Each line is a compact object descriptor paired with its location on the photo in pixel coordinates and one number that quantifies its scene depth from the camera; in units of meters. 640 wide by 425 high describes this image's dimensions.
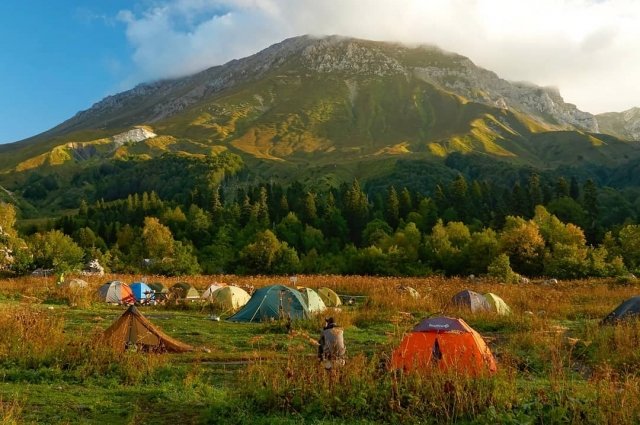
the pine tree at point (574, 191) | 114.00
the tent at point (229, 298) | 30.16
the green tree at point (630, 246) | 67.12
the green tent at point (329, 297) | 32.00
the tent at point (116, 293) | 33.99
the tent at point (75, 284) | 33.23
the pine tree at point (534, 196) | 104.16
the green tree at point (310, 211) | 112.56
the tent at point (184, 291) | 34.68
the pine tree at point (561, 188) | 108.96
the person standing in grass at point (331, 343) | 12.23
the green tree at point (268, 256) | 82.44
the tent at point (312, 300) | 26.42
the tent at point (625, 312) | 19.05
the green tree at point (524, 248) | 65.62
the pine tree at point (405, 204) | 111.62
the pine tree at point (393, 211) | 109.94
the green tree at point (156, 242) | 88.16
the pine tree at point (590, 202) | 98.76
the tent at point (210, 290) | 32.42
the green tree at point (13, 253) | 55.41
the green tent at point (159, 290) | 34.00
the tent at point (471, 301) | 26.59
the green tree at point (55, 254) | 56.28
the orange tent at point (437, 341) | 11.73
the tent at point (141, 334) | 15.89
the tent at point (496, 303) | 27.00
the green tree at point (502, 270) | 49.81
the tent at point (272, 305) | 24.92
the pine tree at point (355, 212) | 112.03
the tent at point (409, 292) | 29.98
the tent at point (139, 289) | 37.25
